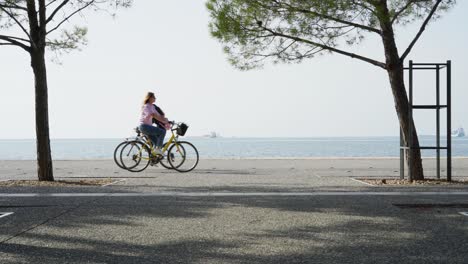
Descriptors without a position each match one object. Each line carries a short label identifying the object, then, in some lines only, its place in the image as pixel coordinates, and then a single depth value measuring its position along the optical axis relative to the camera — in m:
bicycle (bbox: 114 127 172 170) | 12.61
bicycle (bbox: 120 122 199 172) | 12.52
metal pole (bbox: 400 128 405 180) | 10.05
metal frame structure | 9.60
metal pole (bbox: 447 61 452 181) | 9.62
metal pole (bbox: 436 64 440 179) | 9.78
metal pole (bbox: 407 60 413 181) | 9.60
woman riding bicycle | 12.13
